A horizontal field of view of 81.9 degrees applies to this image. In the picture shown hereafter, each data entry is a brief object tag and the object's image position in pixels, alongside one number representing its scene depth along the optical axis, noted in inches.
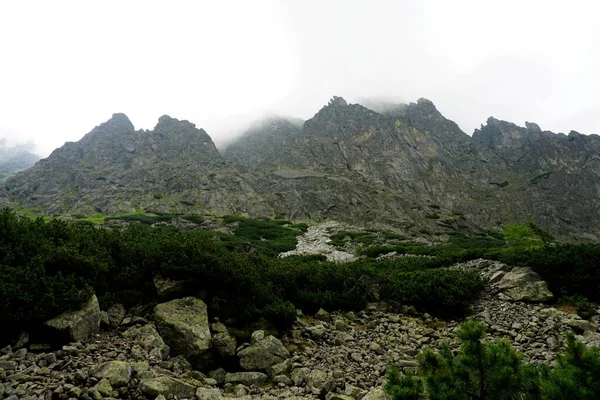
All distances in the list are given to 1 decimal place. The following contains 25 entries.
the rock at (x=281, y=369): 301.1
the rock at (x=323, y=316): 428.8
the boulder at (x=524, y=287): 464.7
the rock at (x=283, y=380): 287.7
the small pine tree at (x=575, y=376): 161.5
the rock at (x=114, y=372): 231.8
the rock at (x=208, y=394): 241.2
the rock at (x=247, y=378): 286.5
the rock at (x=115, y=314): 322.4
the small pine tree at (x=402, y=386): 202.1
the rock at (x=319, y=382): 273.1
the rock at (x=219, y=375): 290.5
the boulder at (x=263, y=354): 310.4
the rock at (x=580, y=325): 371.2
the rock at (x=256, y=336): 339.3
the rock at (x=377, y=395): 242.0
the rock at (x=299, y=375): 288.6
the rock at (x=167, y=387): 229.6
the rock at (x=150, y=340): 287.0
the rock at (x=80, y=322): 273.9
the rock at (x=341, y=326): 406.2
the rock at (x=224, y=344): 321.4
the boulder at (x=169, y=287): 367.9
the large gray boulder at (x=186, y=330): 310.0
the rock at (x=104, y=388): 219.8
